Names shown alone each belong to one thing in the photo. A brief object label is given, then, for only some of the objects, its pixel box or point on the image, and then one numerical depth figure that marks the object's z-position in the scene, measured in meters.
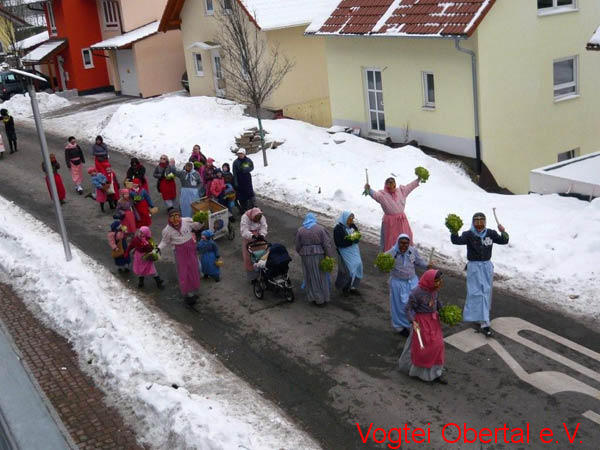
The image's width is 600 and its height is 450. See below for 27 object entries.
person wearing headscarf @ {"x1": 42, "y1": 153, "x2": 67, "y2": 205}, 18.13
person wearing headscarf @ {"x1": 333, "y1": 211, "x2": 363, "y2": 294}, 11.74
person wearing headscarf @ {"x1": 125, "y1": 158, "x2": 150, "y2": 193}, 17.09
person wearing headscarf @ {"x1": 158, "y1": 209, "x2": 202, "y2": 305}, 12.24
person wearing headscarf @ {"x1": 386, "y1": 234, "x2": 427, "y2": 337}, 10.42
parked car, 37.25
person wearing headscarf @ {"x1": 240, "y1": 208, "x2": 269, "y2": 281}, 12.78
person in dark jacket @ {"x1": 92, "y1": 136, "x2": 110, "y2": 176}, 19.20
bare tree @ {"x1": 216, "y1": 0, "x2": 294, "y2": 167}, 23.20
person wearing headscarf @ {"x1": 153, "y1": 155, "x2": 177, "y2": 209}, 16.81
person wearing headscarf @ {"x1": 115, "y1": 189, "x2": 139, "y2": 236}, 14.43
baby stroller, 11.98
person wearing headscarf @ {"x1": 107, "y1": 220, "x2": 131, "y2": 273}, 13.64
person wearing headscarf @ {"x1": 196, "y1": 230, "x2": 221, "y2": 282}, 13.02
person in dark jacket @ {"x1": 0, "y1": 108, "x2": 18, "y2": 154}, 24.45
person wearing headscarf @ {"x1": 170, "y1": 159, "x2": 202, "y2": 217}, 15.95
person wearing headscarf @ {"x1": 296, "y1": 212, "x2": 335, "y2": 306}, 11.63
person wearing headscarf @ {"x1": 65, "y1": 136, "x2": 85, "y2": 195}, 19.28
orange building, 38.72
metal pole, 13.69
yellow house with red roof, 19.22
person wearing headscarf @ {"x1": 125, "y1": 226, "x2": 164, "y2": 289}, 12.91
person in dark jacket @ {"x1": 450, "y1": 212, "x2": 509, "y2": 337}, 10.48
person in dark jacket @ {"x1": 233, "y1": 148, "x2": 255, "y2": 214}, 16.22
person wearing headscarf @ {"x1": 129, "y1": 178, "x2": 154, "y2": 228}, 15.09
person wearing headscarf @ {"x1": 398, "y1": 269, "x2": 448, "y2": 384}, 9.21
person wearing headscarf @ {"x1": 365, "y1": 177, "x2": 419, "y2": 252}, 12.67
